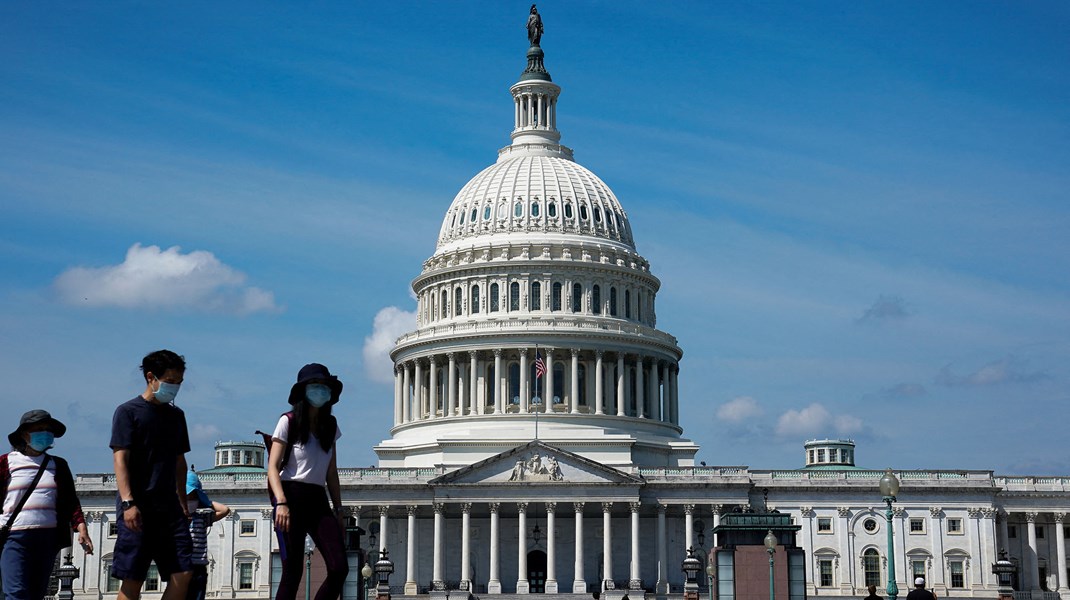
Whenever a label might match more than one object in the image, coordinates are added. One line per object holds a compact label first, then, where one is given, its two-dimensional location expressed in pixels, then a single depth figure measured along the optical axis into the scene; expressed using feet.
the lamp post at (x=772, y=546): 208.33
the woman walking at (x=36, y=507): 69.10
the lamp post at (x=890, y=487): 156.66
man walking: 63.77
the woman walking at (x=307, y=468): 64.90
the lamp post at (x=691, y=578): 301.10
